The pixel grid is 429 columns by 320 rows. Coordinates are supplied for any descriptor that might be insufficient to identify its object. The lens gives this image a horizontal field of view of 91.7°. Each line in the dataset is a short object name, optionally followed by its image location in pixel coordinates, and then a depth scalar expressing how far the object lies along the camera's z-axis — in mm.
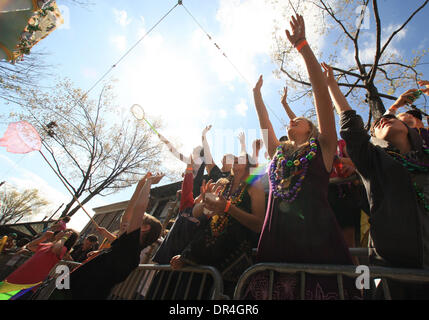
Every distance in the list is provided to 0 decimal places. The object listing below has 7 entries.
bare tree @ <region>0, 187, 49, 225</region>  32531
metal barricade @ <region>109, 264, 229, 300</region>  1927
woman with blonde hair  1305
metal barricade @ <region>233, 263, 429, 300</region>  1082
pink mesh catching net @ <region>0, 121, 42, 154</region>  4045
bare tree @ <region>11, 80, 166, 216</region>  13148
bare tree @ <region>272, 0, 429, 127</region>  5707
